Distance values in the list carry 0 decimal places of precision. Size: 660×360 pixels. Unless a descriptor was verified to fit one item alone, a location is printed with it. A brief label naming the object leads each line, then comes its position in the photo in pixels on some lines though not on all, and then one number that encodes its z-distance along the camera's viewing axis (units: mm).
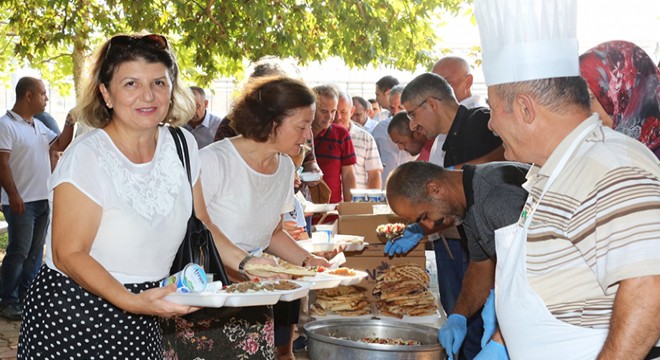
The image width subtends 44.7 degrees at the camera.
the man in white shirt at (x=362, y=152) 7053
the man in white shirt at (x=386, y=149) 7920
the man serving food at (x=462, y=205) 2816
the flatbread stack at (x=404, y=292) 3814
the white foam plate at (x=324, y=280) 2889
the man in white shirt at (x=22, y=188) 6289
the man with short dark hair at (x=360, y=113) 10055
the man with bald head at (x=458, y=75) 5449
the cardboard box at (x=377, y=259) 4301
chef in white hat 1429
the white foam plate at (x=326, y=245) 4117
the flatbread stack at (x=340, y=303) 3842
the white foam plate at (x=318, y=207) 5176
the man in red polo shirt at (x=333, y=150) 6105
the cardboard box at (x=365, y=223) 4599
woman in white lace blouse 2107
